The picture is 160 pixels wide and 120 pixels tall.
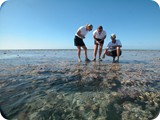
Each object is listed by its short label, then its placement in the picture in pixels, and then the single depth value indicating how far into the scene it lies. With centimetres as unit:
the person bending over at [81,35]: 476
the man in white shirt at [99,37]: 501
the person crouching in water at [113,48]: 497
